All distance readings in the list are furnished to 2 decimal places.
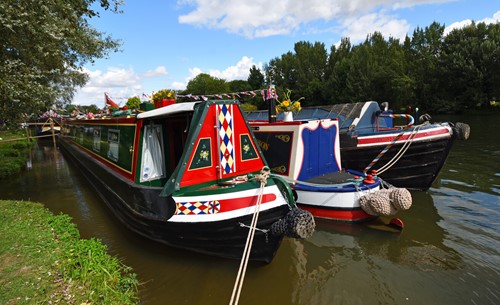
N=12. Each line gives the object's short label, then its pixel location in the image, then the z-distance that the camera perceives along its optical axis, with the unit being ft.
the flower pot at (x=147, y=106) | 20.26
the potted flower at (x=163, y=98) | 19.83
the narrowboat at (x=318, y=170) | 20.88
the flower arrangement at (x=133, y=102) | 26.55
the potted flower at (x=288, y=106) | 25.51
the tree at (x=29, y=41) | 17.90
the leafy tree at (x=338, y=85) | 149.75
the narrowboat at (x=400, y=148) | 26.40
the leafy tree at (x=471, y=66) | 101.40
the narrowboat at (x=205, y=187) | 14.19
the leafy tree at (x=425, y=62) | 118.52
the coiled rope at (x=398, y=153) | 26.48
